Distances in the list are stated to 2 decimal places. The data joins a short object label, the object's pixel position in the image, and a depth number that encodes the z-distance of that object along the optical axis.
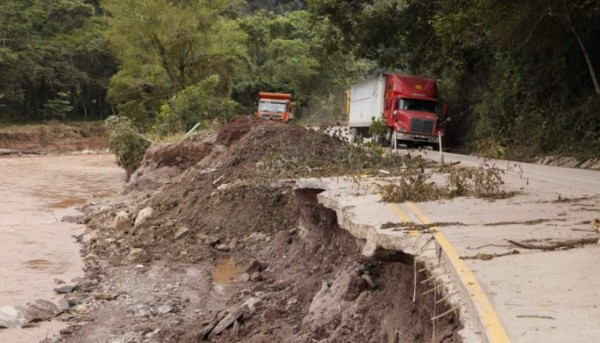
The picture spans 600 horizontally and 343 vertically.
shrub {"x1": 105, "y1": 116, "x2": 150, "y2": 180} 31.27
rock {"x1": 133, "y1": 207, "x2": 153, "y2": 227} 16.23
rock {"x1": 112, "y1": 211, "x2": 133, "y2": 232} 16.48
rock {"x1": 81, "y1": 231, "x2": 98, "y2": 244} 16.52
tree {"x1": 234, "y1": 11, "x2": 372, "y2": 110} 63.06
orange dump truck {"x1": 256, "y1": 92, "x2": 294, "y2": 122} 41.31
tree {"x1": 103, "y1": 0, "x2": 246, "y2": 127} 43.72
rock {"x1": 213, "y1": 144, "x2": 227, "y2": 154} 19.16
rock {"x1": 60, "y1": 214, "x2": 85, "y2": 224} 20.78
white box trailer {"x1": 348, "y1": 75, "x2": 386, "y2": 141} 30.92
